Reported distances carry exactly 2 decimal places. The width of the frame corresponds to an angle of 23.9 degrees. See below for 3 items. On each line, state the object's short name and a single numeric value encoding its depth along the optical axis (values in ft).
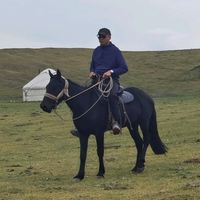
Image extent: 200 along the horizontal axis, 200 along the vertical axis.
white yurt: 135.41
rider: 29.07
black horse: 27.37
